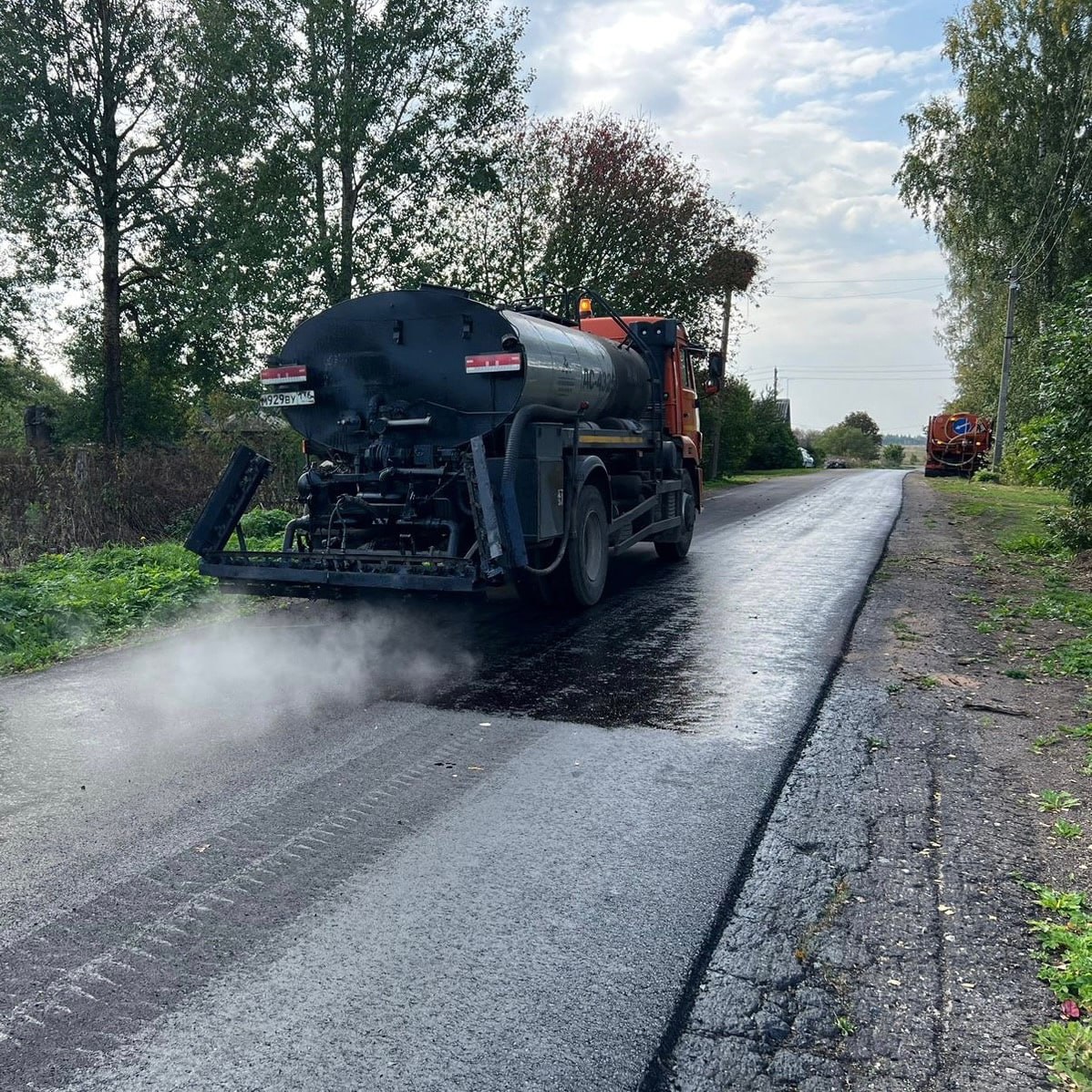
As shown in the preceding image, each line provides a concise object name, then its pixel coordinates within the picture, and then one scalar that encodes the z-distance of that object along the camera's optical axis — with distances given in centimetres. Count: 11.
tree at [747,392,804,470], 4700
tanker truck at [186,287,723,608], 709
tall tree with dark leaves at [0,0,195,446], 1977
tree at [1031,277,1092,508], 1071
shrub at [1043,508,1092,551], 1190
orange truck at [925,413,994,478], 3947
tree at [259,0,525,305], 1814
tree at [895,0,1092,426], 2627
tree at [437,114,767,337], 2211
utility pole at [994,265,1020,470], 2881
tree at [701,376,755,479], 3328
